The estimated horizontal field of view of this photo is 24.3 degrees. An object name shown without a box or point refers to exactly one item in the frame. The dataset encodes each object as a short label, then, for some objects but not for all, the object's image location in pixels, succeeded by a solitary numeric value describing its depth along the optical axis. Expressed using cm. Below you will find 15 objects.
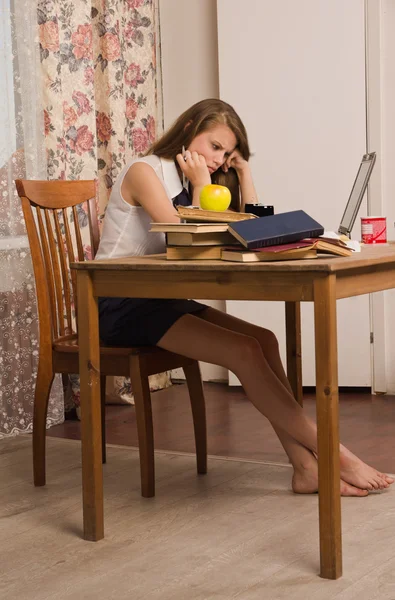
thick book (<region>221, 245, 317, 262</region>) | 191
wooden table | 182
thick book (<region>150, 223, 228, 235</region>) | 199
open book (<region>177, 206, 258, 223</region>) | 205
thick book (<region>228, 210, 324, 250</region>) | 190
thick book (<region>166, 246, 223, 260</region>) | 203
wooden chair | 246
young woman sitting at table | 231
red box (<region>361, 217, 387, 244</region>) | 252
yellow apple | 227
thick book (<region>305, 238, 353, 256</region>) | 195
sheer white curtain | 326
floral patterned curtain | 330
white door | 383
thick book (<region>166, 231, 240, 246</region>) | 201
